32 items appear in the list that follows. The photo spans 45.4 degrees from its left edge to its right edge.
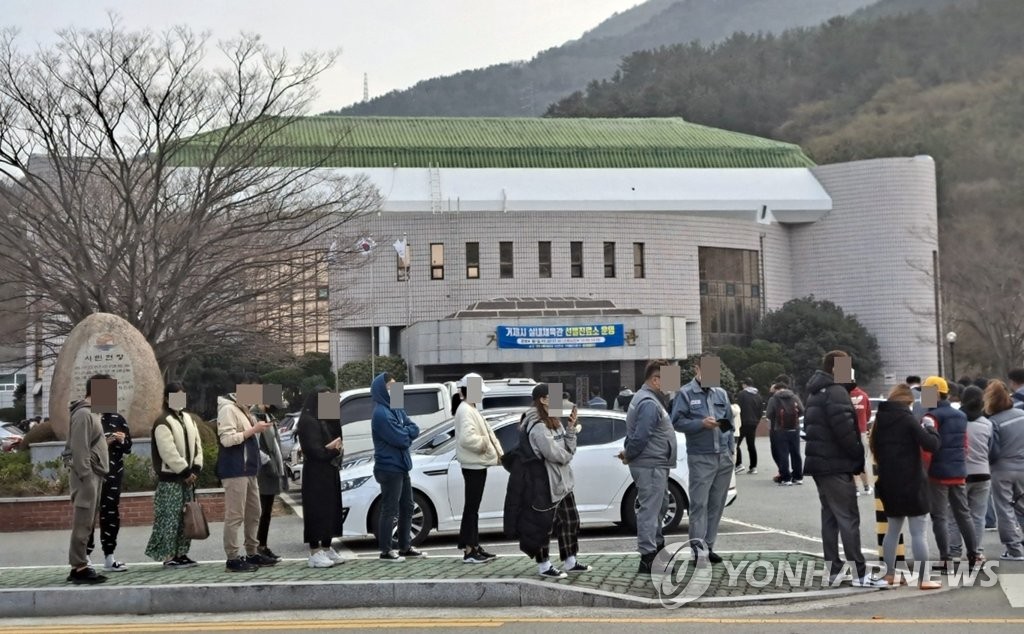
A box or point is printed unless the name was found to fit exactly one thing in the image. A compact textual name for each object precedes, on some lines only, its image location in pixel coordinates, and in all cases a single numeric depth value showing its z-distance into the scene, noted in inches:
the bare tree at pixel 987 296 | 2161.7
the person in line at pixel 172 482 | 448.8
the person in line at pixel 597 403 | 1057.8
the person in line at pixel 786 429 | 794.8
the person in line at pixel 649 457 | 408.8
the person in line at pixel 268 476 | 466.3
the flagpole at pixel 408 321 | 2151.2
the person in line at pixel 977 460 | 452.1
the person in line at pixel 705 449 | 420.2
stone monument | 762.8
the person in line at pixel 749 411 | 875.4
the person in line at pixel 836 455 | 385.7
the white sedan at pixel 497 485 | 551.5
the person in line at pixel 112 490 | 454.9
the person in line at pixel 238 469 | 437.7
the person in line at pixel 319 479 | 441.1
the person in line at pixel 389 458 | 452.1
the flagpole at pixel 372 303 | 2218.8
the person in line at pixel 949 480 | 427.8
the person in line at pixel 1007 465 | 456.1
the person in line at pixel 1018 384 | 513.0
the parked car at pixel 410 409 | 824.9
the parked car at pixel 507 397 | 853.2
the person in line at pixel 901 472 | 391.2
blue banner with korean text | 2016.5
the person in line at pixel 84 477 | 417.4
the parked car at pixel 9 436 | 1153.8
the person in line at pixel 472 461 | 444.8
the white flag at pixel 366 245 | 1410.2
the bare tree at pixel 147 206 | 1007.6
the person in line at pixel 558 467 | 406.9
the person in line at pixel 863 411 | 717.3
